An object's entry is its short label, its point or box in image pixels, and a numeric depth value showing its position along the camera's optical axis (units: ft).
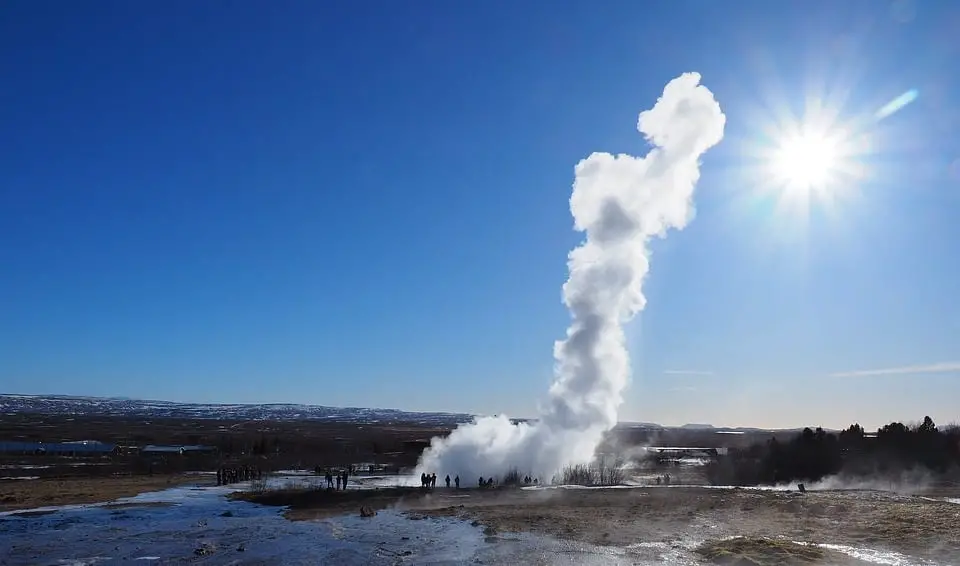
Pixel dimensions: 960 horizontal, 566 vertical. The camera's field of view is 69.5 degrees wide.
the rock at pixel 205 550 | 87.30
